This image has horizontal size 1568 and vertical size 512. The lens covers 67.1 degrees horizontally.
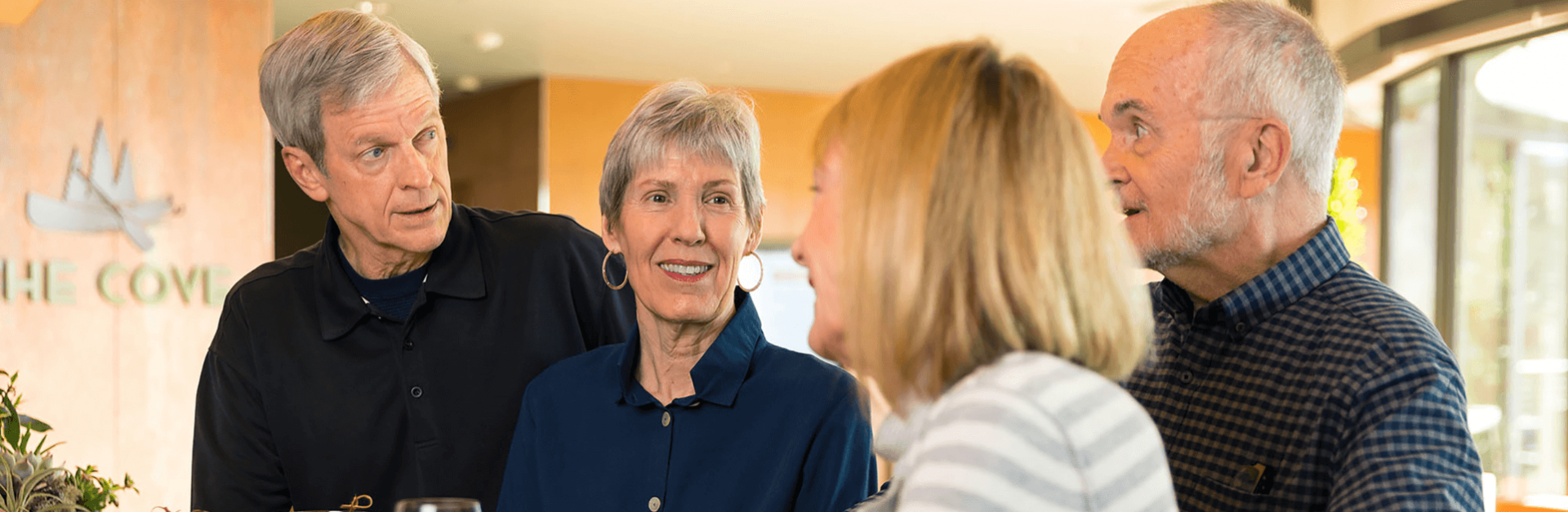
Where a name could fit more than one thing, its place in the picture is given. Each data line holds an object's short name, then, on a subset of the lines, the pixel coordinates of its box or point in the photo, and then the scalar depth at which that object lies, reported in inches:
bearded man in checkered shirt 48.0
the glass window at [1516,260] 212.5
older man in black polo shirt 71.2
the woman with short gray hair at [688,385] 61.0
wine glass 39.4
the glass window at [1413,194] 253.0
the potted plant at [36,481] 52.6
